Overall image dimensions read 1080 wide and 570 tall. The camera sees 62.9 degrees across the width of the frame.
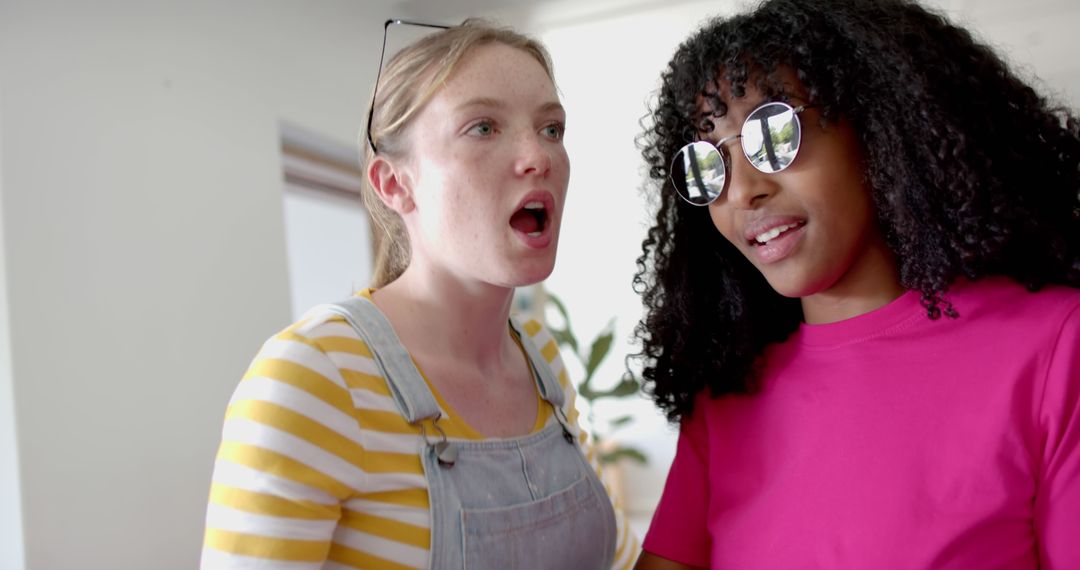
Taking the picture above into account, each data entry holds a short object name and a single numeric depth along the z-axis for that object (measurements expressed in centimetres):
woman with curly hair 107
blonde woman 117
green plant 554
